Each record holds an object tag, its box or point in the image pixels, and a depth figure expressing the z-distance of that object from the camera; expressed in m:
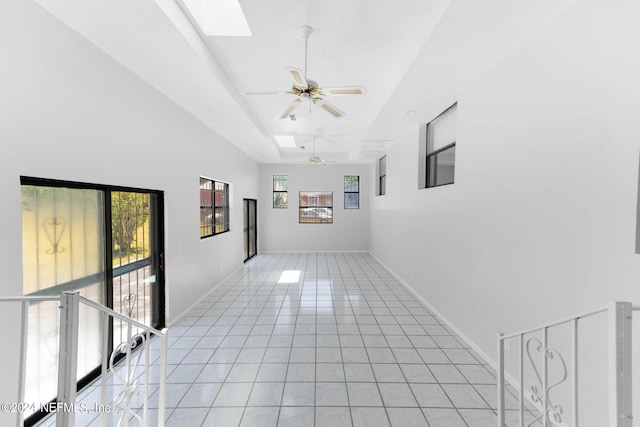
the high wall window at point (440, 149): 3.81
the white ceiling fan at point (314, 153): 6.41
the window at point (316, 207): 9.48
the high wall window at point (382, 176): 7.86
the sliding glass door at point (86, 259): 1.99
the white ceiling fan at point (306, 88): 2.38
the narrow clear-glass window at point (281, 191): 9.43
